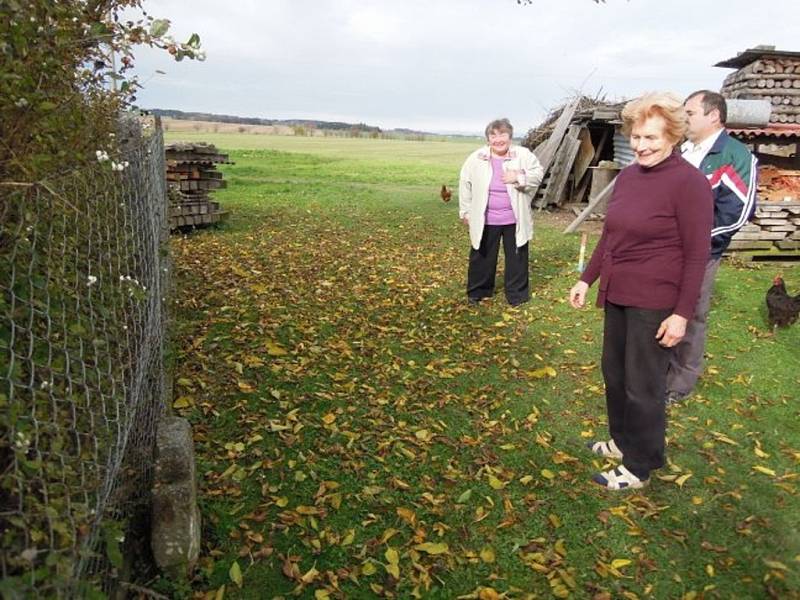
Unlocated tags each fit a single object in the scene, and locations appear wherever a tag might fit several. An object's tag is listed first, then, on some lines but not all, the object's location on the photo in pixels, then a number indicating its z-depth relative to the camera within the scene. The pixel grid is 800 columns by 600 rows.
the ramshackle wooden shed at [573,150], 15.84
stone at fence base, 2.80
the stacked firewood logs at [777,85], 14.52
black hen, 6.41
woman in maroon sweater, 3.21
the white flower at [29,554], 1.34
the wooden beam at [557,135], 16.08
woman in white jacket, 6.84
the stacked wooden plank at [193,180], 11.17
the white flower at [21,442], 1.42
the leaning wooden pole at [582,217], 10.39
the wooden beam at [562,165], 15.75
